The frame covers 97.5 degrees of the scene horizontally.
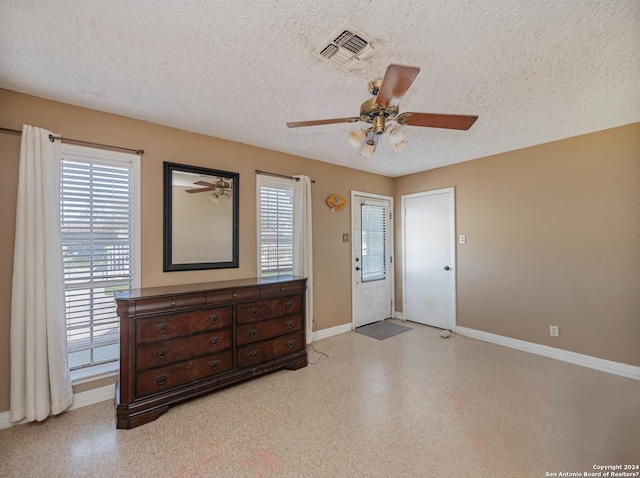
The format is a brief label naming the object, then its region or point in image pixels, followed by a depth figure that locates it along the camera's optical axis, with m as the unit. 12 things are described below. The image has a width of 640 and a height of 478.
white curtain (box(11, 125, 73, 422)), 2.10
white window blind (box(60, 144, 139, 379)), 2.37
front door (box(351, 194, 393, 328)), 4.50
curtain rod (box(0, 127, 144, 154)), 2.13
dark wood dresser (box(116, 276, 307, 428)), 2.16
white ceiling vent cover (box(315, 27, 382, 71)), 1.61
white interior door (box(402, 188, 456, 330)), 4.31
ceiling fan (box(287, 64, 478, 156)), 1.62
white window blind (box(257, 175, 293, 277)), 3.46
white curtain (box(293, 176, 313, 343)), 3.66
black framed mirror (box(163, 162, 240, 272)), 2.81
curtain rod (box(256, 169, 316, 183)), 3.42
